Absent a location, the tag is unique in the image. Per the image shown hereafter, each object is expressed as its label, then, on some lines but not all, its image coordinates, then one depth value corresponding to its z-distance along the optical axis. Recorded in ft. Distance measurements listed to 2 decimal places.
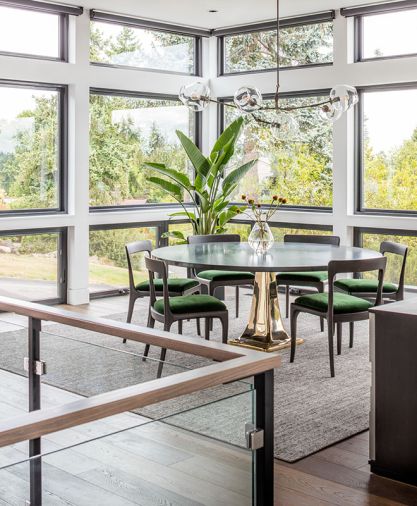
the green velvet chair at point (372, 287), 18.48
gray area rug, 5.61
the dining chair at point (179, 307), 16.53
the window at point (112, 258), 25.98
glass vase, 18.95
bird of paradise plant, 25.04
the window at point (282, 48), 25.66
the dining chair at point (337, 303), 16.37
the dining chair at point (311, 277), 20.18
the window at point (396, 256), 23.84
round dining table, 17.12
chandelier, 17.17
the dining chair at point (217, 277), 20.26
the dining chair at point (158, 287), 18.75
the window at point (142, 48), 25.45
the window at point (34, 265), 23.65
